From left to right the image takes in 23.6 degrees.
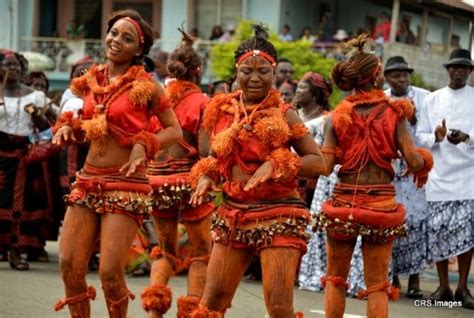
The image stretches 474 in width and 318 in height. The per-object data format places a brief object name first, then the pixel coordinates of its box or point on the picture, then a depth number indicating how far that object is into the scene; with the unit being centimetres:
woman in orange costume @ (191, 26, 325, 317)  664
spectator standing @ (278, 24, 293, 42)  3125
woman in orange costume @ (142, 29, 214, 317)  861
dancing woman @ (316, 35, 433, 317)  784
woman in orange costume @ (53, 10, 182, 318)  705
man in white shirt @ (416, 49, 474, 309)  1062
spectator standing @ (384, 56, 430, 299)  1073
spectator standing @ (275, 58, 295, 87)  1305
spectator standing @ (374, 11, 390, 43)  3083
